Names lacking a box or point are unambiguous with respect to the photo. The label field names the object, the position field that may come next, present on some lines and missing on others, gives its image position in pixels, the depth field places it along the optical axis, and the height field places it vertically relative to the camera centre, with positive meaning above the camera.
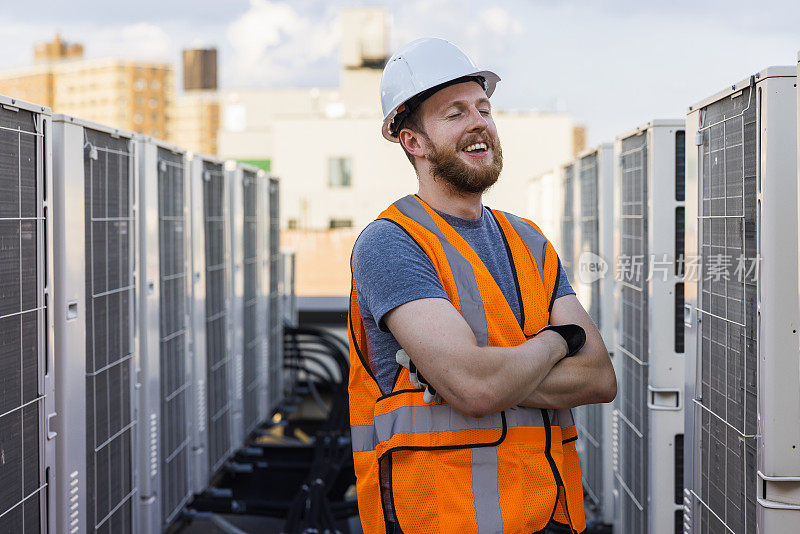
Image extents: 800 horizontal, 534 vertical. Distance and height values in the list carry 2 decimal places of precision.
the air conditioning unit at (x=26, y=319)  2.57 -0.23
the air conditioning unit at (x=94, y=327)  3.00 -0.32
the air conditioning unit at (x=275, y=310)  7.38 -0.58
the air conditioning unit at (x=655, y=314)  3.44 -0.31
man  1.77 -0.23
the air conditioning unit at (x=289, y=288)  8.17 -0.43
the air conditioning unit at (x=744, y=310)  2.08 -0.20
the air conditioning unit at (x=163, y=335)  4.00 -0.46
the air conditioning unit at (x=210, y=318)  5.01 -0.46
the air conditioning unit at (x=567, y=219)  5.61 +0.15
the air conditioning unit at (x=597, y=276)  4.40 -0.20
